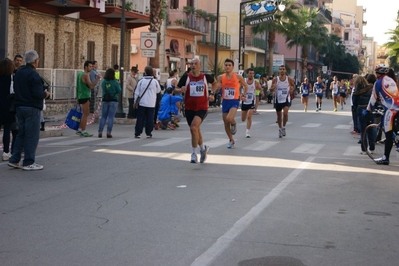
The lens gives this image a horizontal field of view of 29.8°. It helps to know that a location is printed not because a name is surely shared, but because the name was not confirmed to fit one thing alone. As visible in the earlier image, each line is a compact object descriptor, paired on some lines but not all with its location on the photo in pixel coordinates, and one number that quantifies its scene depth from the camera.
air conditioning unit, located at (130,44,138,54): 48.42
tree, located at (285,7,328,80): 83.69
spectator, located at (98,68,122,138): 18.62
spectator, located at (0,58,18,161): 12.51
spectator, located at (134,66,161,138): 18.89
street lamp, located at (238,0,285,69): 54.49
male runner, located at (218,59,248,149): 16.20
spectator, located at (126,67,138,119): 23.49
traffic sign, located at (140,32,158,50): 26.64
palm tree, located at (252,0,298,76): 64.38
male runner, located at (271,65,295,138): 19.67
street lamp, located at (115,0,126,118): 25.19
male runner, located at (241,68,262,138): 19.59
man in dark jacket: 11.87
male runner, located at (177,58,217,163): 13.48
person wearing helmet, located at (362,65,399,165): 13.66
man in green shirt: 18.81
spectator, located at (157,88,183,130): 22.30
